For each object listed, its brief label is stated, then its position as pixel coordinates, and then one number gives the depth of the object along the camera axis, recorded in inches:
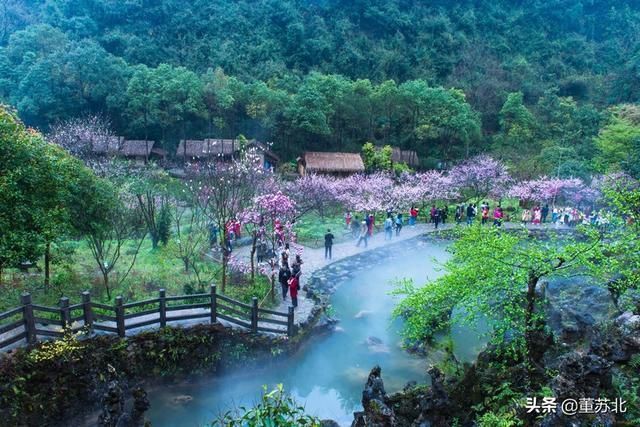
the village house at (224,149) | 1504.7
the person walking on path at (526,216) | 1220.7
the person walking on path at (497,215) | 1079.6
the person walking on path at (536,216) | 1194.1
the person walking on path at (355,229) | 1032.1
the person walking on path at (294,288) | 610.2
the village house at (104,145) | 1156.5
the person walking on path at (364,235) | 964.0
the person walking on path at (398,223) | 1042.7
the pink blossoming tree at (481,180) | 1368.1
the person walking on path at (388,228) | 1006.5
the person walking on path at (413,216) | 1139.3
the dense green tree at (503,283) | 340.8
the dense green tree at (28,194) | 466.0
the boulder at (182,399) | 470.4
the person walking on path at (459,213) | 1184.5
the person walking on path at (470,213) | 1117.4
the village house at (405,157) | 1697.1
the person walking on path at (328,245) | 851.4
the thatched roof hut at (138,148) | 1573.6
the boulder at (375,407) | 293.4
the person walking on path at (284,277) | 631.2
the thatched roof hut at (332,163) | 1492.4
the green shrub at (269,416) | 183.5
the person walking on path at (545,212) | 1191.7
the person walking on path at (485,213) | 1106.1
